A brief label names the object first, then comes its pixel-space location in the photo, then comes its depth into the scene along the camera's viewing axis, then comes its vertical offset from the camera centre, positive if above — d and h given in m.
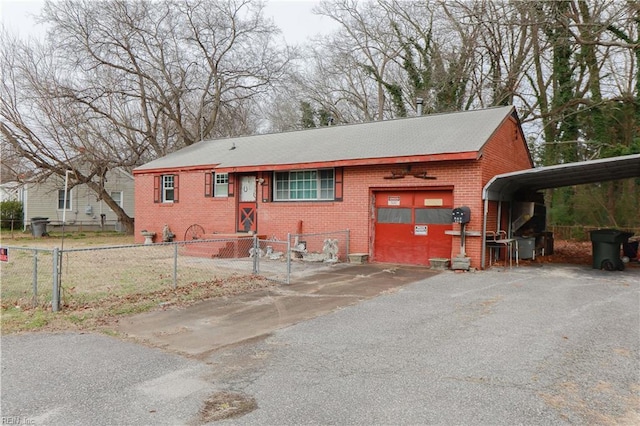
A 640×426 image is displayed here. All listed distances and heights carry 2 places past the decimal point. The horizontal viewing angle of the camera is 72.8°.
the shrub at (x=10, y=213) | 29.64 +0.44
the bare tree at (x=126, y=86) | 23.73 +8.36
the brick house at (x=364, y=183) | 12.59 +1.33
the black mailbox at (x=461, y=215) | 11.83 +0.20
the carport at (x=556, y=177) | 11.24 +1.40
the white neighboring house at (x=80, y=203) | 30.19 +1.29
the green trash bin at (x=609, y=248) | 12.08 -0.69
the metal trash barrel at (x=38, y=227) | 25.71 -0.47
